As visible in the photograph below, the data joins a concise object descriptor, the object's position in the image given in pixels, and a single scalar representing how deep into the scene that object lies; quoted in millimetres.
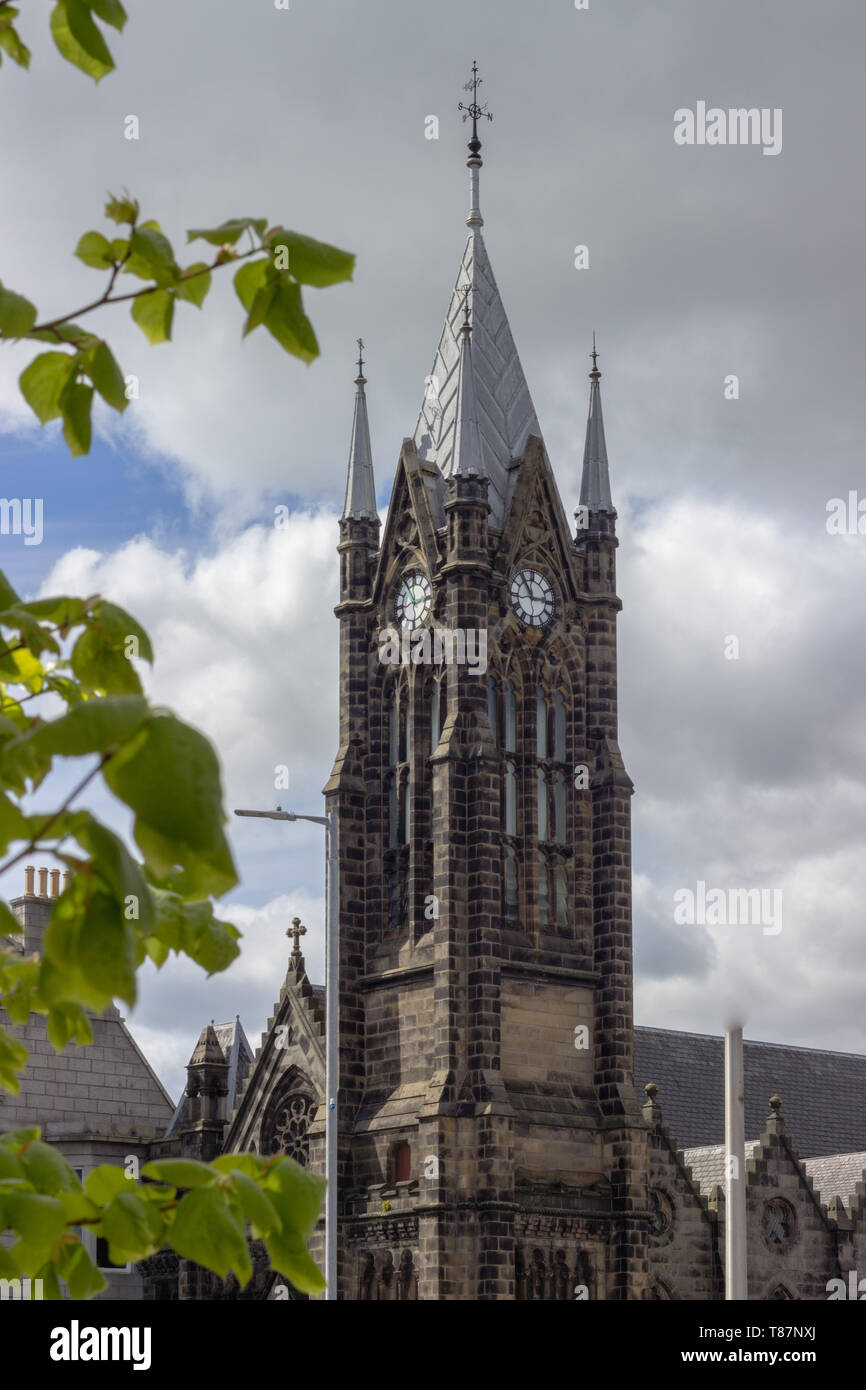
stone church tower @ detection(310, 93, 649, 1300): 44688
